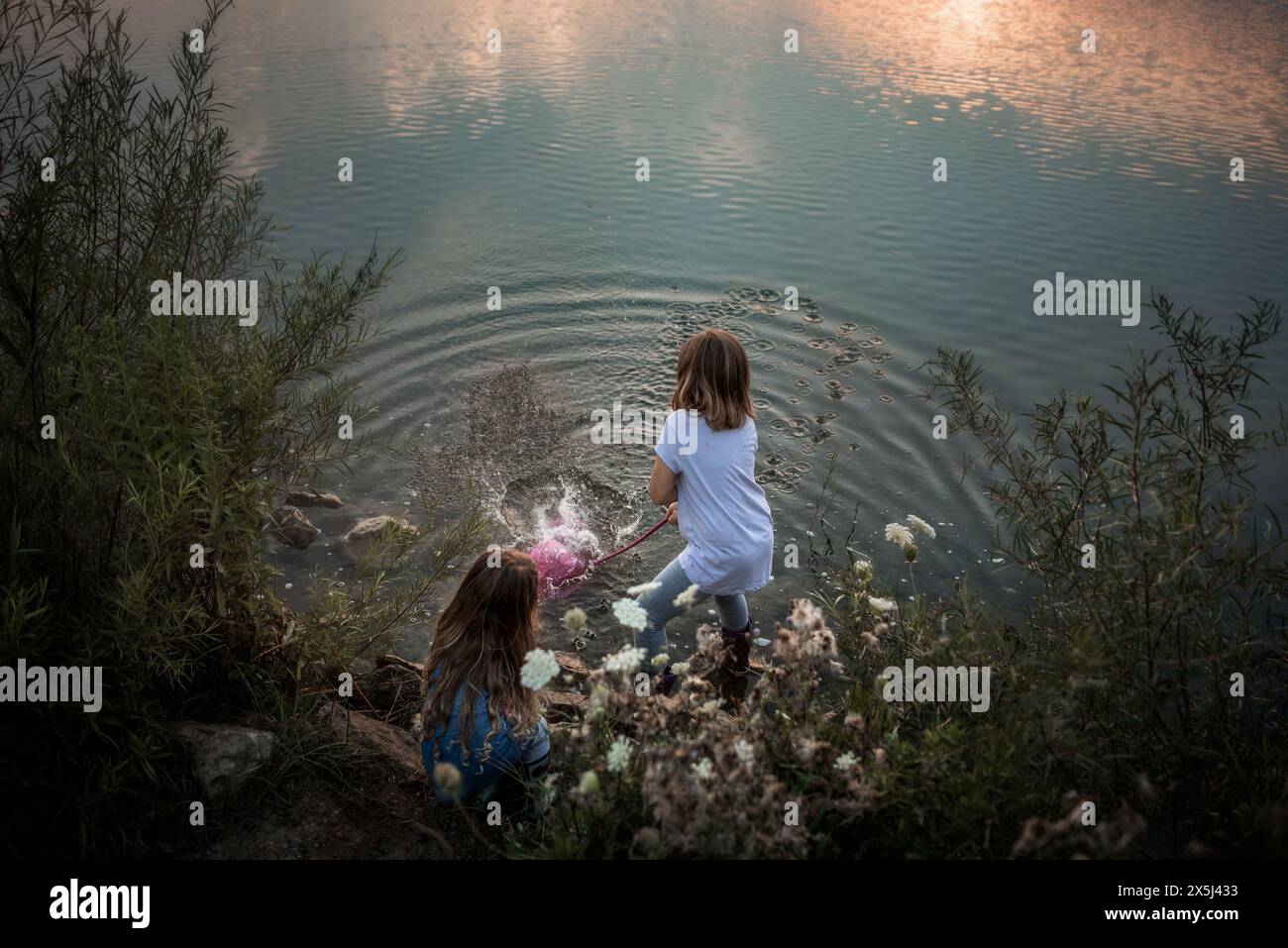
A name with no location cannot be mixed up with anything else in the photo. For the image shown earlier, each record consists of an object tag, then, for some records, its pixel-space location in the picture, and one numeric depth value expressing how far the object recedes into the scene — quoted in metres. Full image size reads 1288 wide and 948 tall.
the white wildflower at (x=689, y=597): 3.37
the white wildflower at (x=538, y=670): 3.10
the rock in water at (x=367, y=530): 6.82
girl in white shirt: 4.89
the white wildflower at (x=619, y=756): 2.91
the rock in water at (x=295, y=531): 6.77
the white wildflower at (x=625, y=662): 3.00
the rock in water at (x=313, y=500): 7.21
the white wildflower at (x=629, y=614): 3.22
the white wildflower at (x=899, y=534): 4.52
